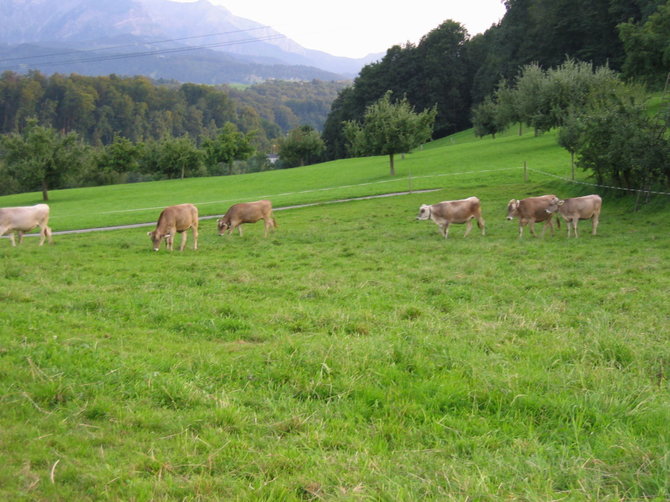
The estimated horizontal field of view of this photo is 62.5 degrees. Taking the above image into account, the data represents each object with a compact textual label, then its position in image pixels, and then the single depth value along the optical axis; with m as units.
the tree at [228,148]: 82.25
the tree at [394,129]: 47.66
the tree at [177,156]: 73.06
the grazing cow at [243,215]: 22.59
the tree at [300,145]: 92.31
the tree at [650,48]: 52.34
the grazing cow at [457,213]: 20.75
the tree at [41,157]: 54.31
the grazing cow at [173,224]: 18.64
